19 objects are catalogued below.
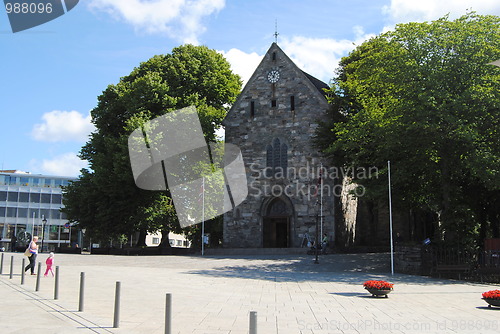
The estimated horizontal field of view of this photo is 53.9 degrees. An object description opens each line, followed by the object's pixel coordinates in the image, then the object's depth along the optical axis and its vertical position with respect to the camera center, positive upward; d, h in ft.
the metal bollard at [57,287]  42.80 -4.84
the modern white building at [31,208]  281.74 +13.62
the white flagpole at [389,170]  85.22 +11.51
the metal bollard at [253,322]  19.51 -3.45
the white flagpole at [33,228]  282.64 +2.18
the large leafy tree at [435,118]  77.36 +19.64
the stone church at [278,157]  127.03 +20.72
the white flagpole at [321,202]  123.44 +8.35
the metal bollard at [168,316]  25.22 -4.27
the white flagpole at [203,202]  126.60 +8.42
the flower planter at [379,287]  50.49 -5.21
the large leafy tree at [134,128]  131.44 +28.83
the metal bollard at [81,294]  37.41 -4.67
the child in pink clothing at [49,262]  66.25 -4.07
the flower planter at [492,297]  44.19 -5.32
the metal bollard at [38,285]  48.70 -5.23
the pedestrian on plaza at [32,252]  67.31 -2.76
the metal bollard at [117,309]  31.12 -4.79
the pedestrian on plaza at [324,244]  111.21 -1.85
